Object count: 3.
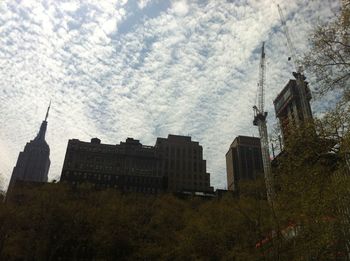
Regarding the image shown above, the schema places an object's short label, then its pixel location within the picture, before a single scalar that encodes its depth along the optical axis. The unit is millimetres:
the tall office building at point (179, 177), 194375
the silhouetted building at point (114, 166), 169875
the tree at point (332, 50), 17922
